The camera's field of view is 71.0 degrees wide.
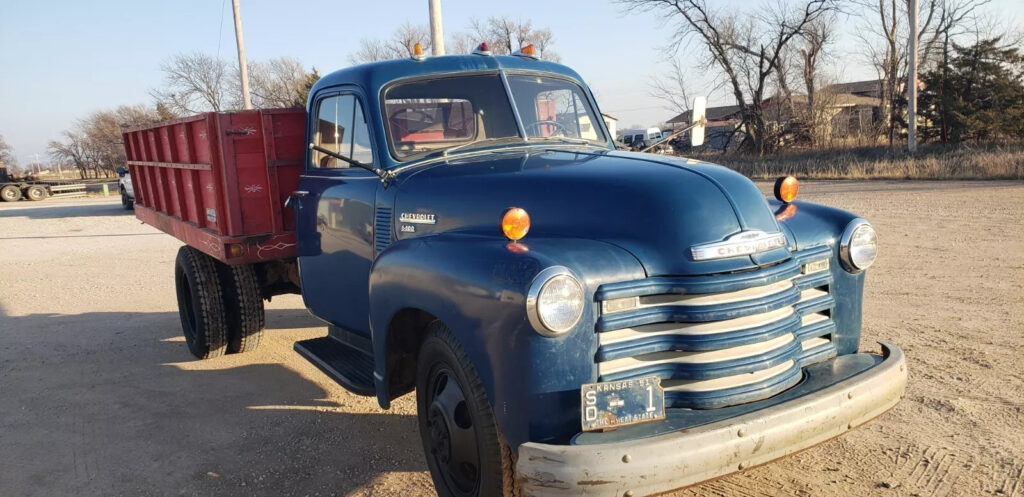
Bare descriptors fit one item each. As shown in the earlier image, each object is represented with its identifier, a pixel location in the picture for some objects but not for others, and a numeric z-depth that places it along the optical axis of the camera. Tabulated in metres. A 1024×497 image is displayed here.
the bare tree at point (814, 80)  30.25
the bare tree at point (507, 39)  35.78
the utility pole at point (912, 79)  20.53
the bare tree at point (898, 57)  27.84
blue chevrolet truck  2.43
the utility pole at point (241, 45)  16.97
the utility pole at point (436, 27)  9.06
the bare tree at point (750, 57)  31.52
